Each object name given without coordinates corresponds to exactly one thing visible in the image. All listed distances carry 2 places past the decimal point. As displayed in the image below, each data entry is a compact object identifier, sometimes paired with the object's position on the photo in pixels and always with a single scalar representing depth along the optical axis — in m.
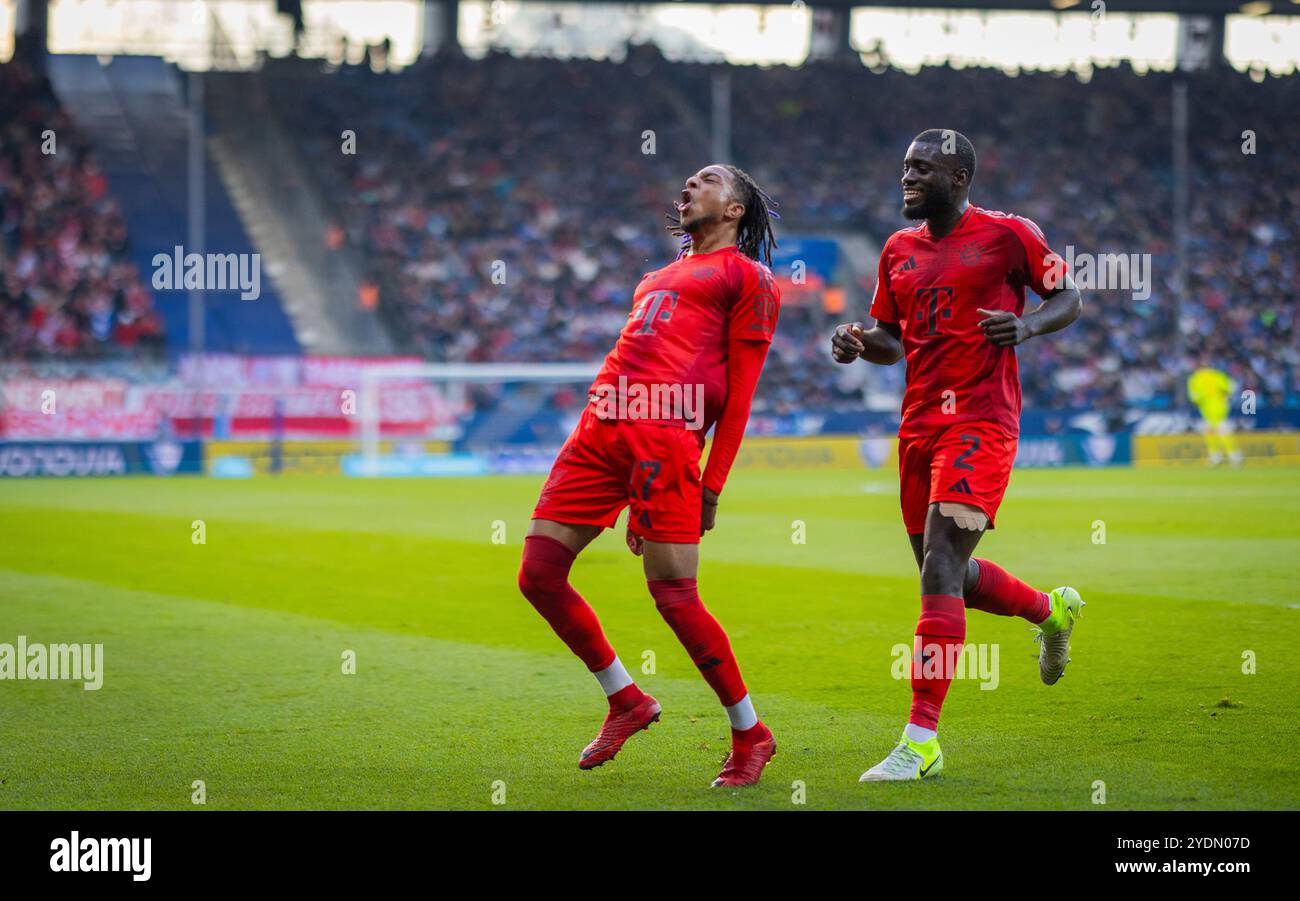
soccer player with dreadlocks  5.50
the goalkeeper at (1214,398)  30.36
